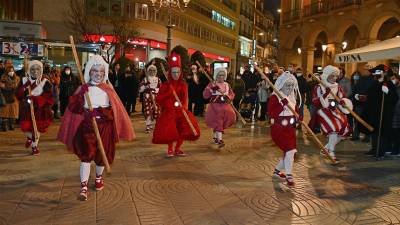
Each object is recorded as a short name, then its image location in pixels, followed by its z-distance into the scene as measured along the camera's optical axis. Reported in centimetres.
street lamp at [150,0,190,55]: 2106
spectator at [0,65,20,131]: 1169
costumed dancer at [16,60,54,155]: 902
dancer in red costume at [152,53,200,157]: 901
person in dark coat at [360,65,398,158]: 991
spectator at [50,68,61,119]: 1476
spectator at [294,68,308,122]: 1461
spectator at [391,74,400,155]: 1020
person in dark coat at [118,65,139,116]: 1659
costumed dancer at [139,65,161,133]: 1262
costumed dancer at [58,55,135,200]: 638
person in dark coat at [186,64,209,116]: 1706
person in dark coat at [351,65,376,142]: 1221
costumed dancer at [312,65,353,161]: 911
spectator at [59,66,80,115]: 1518
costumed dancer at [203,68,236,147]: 1049
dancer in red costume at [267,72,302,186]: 738
